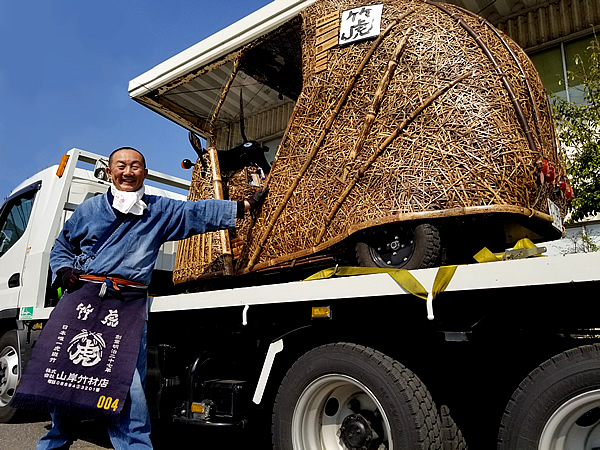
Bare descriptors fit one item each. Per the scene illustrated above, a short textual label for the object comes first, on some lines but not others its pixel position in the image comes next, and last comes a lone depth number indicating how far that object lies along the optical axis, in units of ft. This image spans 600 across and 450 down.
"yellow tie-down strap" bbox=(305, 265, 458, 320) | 7.48
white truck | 6.68
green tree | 15.76
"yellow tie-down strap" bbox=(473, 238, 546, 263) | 7.77
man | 8.44
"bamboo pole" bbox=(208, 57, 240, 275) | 13.07
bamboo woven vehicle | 8.80
